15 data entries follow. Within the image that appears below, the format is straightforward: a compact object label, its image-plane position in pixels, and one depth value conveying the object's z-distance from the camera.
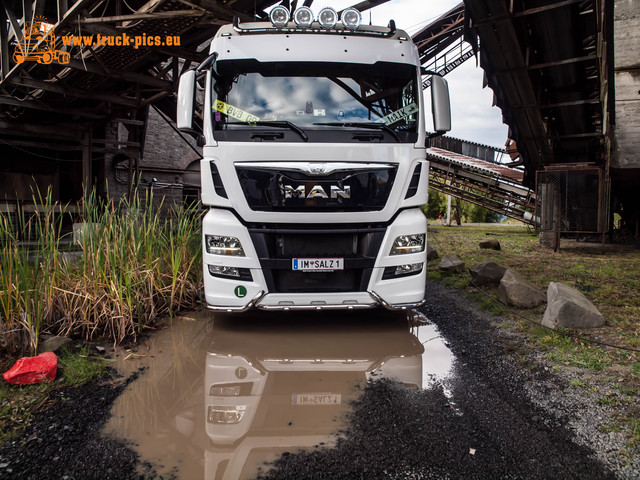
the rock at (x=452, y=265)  7.32
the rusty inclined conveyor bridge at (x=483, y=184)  19.20
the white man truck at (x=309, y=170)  4.09
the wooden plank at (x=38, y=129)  11.86
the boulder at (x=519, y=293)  4.98
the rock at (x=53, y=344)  3.54
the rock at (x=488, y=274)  6.10
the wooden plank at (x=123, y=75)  8.49
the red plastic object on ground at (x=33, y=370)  2.99
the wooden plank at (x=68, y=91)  9.48
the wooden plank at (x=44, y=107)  10.47
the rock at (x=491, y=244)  10.66
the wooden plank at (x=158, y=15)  6.74
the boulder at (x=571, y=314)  4.08
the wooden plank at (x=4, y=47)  9.04
